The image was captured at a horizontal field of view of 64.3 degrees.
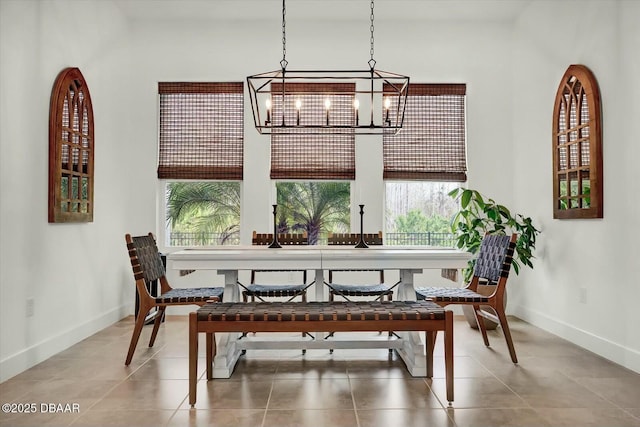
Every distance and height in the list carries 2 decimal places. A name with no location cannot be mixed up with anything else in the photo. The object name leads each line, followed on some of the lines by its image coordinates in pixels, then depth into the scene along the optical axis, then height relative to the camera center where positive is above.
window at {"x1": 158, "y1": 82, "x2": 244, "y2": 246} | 5.55 +0.65
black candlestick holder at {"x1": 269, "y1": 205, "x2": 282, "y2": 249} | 4.01 -0.21
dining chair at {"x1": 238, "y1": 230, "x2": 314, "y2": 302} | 4.07 -0.58
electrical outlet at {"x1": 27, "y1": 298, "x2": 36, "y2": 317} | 3.47 -0.61
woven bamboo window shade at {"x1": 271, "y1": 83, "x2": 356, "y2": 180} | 5.52 +0.79
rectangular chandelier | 5.52 +1.28
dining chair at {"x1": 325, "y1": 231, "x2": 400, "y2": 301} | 4.04 -0.57
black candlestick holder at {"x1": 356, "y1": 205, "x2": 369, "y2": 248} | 4.02 -0.20
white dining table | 3.24 -0.30
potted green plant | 4.70 -0.10
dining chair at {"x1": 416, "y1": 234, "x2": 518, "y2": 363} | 3.57 -0.52
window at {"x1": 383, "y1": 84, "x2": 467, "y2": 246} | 5.57 +0.72
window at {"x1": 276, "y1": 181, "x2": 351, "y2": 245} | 5.63 +0.12
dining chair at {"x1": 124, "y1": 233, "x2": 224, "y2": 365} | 3.52 -0.55
